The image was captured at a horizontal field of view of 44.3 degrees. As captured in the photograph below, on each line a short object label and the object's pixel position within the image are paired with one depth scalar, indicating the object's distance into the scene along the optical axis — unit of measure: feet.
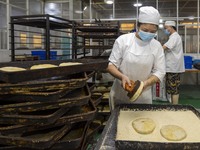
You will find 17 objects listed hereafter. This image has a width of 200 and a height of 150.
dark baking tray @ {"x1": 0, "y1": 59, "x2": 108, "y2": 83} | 2.91
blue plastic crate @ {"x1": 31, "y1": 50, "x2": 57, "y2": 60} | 12.45
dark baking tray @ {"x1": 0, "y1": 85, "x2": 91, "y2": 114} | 3.24
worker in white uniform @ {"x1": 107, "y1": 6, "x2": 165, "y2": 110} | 5.84
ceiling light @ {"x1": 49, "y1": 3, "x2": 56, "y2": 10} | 25.91
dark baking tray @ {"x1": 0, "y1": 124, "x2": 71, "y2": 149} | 3.22
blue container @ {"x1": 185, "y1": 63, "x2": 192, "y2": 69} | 17.40
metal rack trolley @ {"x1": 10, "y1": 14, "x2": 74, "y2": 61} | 6.38
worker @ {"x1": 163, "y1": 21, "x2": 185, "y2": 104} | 12.96
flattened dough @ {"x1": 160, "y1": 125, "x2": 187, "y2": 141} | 3.61
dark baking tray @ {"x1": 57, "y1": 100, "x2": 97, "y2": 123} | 3.56
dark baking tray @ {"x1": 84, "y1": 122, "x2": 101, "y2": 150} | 4.46
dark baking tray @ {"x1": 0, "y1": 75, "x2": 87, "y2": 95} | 3.12
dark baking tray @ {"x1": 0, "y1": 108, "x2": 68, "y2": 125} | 3.21
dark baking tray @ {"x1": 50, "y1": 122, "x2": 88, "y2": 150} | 3.52
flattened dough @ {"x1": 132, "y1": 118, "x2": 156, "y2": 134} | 3.91
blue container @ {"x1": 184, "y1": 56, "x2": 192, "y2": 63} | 17.37
